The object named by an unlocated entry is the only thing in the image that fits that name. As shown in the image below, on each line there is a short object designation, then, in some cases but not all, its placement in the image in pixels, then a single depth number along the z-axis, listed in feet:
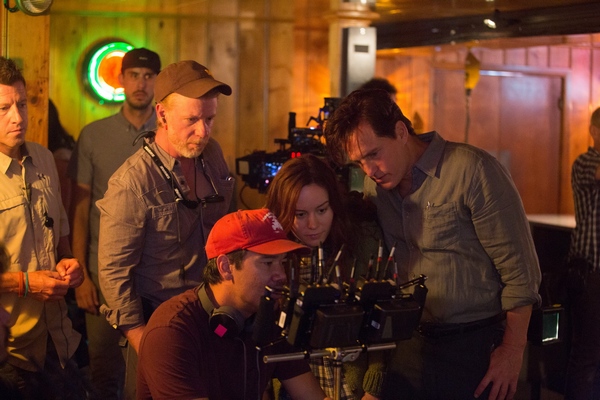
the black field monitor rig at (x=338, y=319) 6.09
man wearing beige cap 8.74
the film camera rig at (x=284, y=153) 12.18
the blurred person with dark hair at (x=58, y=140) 15.39
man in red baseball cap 6.76
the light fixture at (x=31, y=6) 11.68
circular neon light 17.10
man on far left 9.14
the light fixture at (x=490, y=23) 16.14
